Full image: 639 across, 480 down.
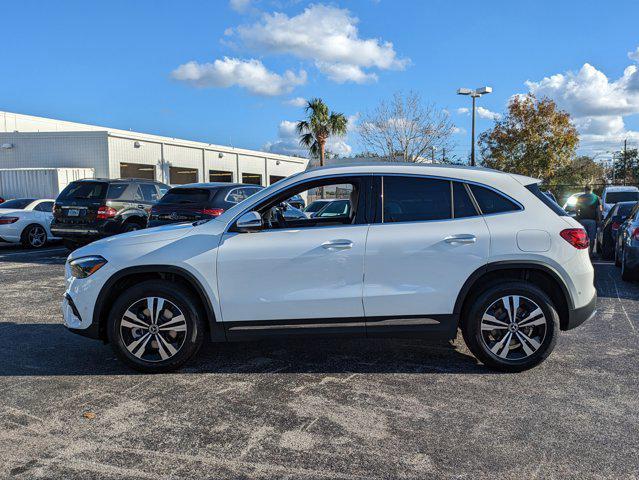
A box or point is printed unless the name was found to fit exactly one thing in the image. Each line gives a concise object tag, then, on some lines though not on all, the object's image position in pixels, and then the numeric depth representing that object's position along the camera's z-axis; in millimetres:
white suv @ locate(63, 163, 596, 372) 4367
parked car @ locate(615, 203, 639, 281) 8352
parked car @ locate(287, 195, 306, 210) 13602
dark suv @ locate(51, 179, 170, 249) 11930
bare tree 29484
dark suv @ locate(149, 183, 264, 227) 10047
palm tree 36406
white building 26438
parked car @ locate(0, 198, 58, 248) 14461
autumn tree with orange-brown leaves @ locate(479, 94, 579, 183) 31633
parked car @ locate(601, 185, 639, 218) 19016
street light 23705
